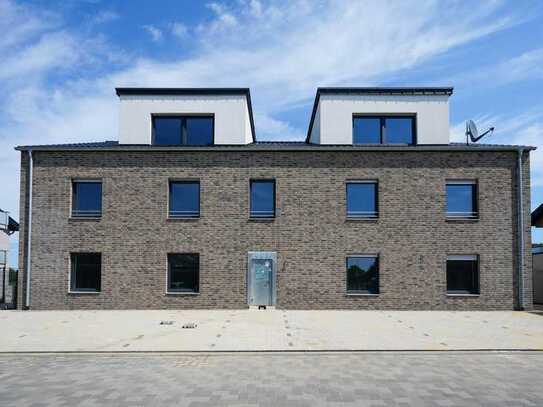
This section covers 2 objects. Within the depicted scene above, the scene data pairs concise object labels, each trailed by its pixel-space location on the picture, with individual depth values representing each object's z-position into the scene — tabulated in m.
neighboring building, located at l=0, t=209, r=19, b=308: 20.17
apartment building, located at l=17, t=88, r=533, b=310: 16.62
